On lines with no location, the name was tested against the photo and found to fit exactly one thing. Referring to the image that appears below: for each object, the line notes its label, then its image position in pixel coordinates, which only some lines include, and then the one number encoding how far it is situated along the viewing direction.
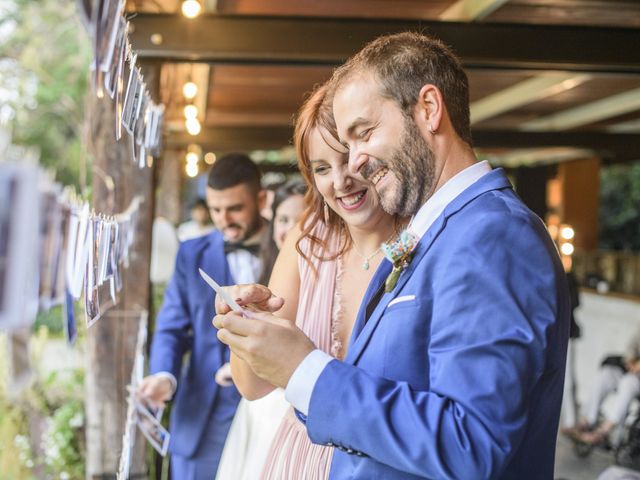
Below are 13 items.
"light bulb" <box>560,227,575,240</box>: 7.61
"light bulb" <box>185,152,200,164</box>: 10.51
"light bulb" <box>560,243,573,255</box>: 7.51
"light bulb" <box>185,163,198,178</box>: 10.43
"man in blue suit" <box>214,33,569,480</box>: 1.24
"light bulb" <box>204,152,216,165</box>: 13.92
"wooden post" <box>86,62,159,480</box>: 2.67
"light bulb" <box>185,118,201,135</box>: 5.76
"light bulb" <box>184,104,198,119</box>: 5.46
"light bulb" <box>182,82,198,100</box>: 5.12
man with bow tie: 3.21
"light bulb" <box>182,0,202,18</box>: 3.54
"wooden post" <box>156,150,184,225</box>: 9.76
